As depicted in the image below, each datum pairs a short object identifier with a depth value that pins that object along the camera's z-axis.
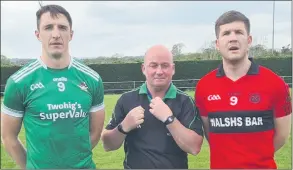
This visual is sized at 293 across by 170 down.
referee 3.09
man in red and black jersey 3.13
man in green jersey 3.08
